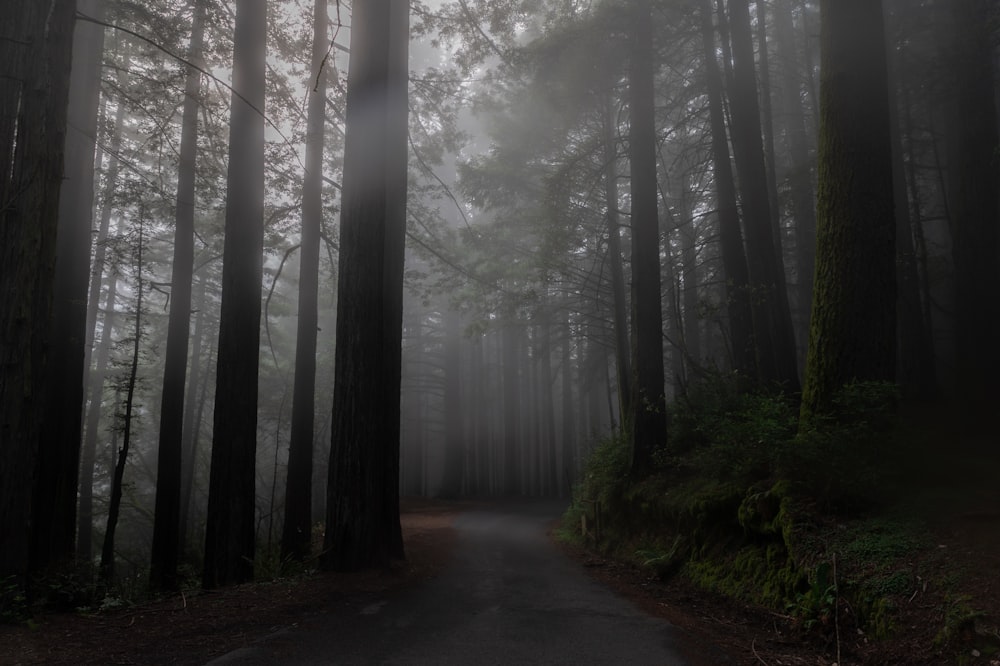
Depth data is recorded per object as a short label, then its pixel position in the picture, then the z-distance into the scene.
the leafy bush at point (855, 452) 6.04
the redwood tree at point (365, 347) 7.44
